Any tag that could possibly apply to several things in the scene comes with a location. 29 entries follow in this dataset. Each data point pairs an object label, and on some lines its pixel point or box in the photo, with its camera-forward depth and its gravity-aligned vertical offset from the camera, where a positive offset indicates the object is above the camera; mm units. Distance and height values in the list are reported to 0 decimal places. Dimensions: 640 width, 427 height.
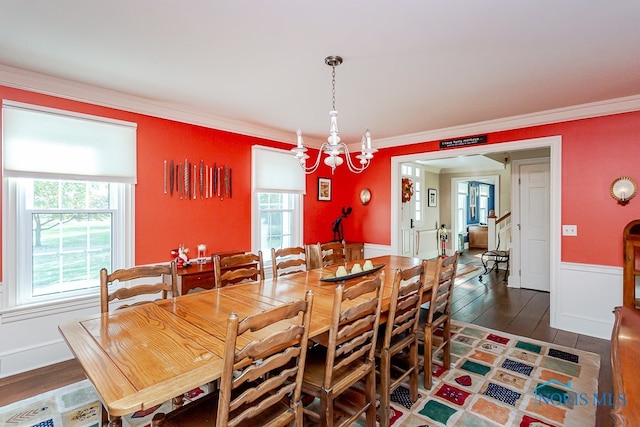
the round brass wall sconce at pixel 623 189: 3256 +251
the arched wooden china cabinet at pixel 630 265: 3027 -509
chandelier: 2377 +526
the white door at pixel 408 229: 7016 -378
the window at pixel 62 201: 2617 +93
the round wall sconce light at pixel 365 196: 5413 +278
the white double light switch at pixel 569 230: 3611 -198
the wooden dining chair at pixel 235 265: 2391 -428
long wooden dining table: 1084 -589
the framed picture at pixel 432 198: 8247 +389
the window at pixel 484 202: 11588 +390
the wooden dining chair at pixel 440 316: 2305 -851
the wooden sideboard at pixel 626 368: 733 -453
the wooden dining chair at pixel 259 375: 1104 -627
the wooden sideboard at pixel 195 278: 3076 -666
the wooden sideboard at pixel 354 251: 5182 -652
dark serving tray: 2467 -520
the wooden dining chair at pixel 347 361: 1531 -854
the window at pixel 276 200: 4383 +180
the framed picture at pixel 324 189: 5320 +393
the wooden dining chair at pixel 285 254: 2816 -415
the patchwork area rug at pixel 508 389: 2082 -1343
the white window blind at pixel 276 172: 4363 +580
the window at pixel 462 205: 9758 +222
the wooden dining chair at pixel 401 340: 1896 -872
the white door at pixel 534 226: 5191 -223
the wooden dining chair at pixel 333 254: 3402 -471
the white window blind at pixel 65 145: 2584 +590
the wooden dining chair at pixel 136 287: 1881 -458
